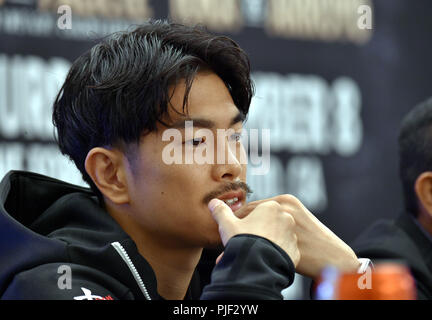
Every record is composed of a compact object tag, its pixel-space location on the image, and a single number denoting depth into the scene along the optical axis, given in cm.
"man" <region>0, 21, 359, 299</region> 221
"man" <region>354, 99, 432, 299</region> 262
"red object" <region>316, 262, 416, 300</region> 195
